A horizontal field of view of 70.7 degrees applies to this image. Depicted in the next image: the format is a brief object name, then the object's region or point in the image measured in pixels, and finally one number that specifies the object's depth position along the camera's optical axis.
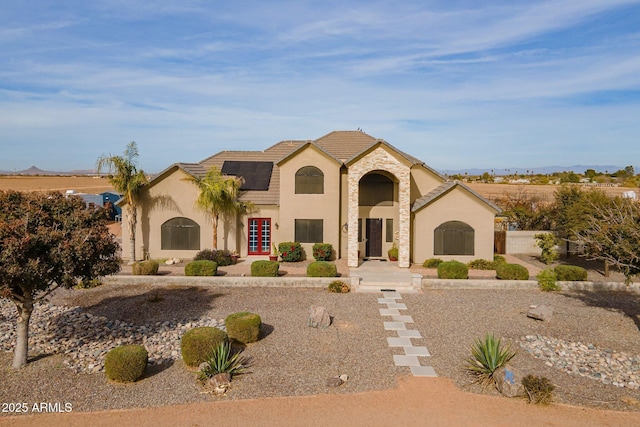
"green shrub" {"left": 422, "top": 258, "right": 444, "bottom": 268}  24.47
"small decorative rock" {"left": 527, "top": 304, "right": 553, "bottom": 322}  15.91
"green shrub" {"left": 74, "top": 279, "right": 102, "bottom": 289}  19.55
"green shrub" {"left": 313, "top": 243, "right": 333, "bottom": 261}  25.34
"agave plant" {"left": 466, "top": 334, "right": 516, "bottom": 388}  11.36
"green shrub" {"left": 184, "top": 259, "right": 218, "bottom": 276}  20.98
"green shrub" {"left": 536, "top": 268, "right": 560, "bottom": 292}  19.83
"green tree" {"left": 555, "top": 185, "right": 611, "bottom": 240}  23.11
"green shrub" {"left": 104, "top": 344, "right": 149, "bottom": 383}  11.23
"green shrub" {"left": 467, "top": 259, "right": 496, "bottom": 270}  24.34
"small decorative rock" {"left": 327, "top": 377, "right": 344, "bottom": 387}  11.21
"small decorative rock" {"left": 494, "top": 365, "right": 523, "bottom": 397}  10.66
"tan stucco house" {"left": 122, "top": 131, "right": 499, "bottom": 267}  24.50
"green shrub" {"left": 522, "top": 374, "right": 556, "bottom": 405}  10.39
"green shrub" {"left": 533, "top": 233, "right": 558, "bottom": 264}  25.03
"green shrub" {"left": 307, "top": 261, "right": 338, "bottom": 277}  20.95
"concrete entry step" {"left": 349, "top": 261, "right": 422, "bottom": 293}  20.27
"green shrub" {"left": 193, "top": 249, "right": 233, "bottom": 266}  24.17
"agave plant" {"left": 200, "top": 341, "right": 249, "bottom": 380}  11.48
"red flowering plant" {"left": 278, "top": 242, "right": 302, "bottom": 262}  25.23
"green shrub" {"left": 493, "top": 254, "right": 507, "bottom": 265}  24.62
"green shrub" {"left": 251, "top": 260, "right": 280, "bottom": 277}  20.95
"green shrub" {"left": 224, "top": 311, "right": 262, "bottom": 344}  13.73
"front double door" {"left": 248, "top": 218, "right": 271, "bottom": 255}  26.69
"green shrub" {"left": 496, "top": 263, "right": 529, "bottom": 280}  20.67
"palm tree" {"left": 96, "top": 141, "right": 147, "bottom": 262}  24.06
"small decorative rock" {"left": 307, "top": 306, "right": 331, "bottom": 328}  15.17
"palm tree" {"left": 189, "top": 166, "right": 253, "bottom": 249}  24.81
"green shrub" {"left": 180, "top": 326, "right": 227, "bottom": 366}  11.99
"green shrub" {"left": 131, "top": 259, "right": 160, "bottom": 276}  21.39
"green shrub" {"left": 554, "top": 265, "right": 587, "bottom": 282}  20.44
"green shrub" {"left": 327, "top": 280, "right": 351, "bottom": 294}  19.62
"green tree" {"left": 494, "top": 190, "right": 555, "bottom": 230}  30.13
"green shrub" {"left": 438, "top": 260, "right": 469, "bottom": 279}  20.72
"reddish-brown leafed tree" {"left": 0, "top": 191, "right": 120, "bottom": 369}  10.85
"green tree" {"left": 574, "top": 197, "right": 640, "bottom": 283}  13.88
